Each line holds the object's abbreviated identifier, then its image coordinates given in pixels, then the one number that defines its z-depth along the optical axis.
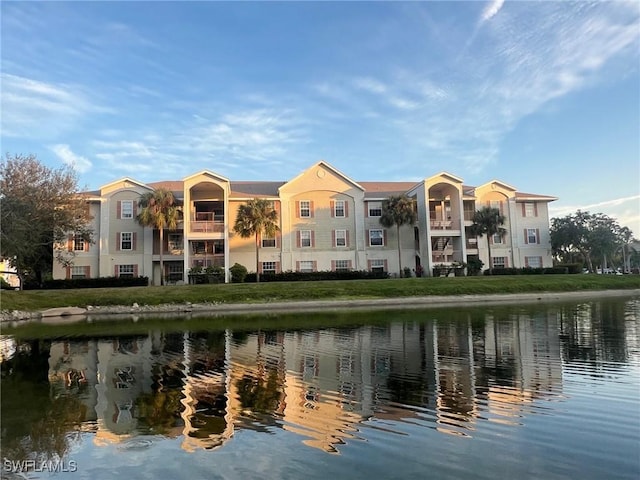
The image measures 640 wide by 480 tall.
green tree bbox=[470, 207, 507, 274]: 48.59
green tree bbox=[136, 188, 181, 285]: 43.81
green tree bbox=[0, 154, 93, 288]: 35.84
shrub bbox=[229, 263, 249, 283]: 44.62
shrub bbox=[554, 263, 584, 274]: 51.91
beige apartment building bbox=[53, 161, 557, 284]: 47.62
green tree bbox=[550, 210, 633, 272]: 58.66
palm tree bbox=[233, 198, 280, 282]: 45.03
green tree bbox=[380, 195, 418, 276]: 47.66
